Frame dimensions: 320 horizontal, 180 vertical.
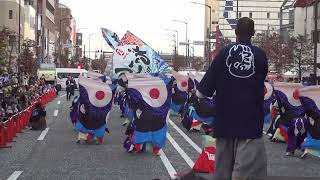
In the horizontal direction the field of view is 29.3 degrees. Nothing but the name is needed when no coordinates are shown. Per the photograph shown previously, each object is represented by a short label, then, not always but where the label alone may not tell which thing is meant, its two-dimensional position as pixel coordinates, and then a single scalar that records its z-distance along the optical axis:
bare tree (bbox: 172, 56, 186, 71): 88.94
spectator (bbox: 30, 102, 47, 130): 19.94
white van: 64.22
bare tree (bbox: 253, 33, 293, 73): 49.97
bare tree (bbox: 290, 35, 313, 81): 47.59
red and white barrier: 15.63
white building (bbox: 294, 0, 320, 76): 66.69
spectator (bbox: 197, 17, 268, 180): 5.04
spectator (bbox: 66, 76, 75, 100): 40.91
